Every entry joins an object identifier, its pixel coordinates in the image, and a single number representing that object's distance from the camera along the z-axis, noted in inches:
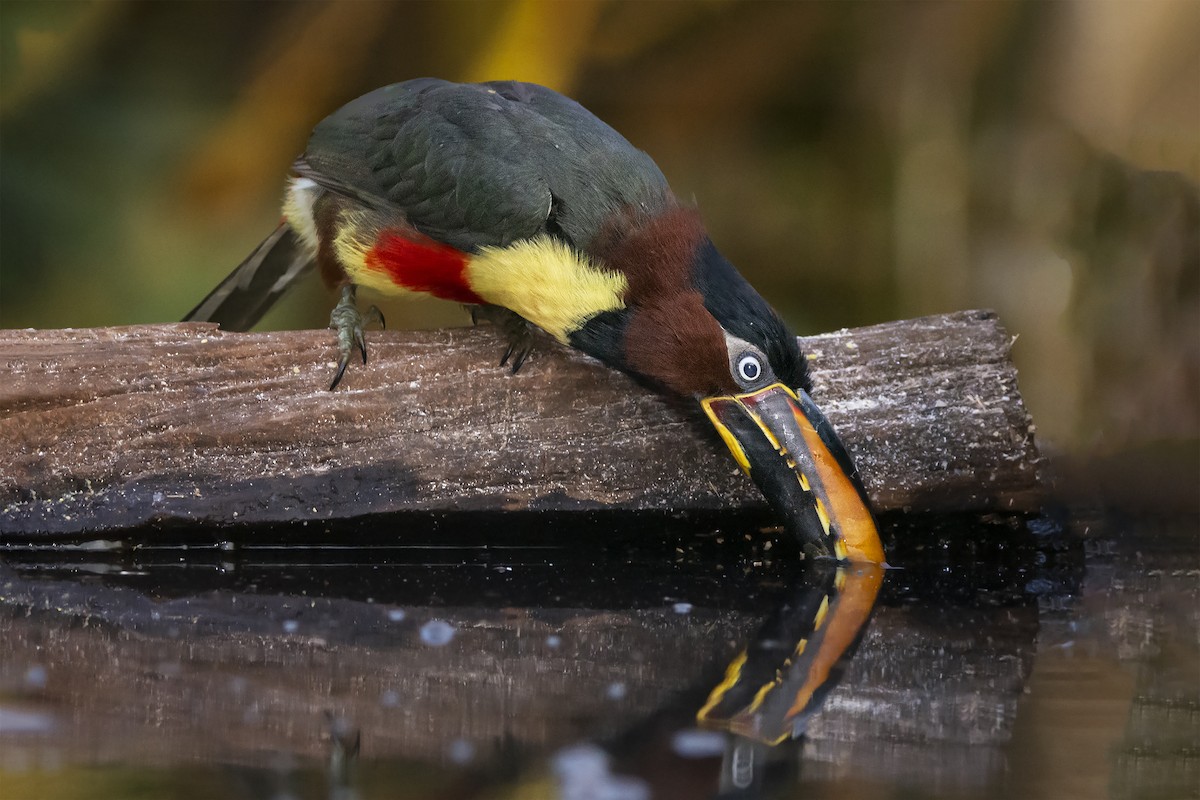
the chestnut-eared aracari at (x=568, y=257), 208.1
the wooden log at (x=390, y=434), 218.7
